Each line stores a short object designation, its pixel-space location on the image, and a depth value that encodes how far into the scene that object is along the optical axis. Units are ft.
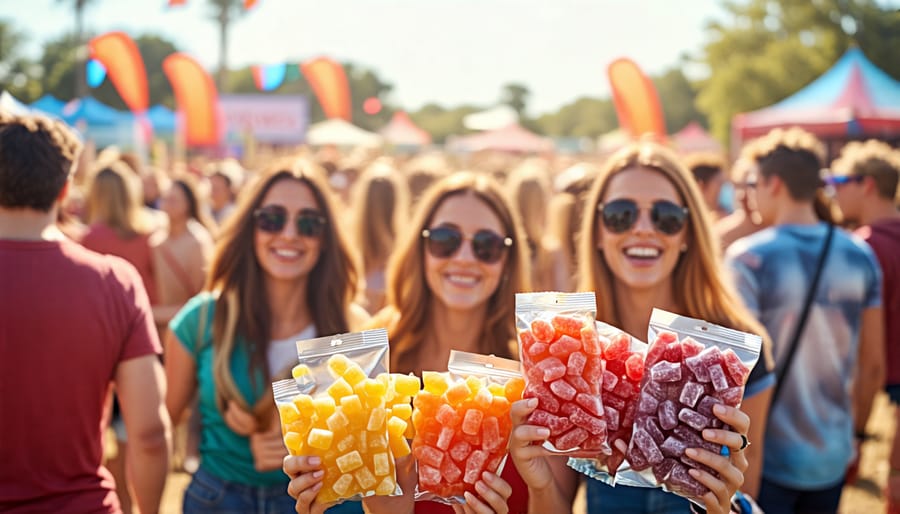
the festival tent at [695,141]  109.81
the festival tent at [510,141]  85.08
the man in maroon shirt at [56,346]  7.68
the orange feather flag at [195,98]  47.55
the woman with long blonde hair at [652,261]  8.11
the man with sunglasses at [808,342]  11.05
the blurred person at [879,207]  15.02
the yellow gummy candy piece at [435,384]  5.56
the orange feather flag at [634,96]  34.99
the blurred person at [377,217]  16.37
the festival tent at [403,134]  112.06
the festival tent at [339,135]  72.18
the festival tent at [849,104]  44.42
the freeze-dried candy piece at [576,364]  5.38
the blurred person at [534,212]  16.15
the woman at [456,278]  9.03
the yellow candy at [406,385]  5.71
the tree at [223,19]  123.65
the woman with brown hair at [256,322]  9.39
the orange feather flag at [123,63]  26.43
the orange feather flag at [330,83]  59.88
